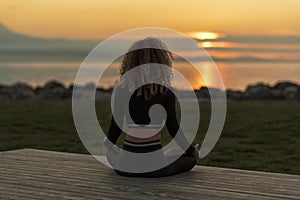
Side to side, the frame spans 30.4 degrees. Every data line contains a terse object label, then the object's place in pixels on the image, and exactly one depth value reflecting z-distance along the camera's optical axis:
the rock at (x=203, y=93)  26.66
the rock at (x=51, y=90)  28.33
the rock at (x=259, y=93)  27.12
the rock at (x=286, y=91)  26.61
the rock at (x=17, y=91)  28.35
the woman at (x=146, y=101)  5.37
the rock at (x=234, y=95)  27.86
